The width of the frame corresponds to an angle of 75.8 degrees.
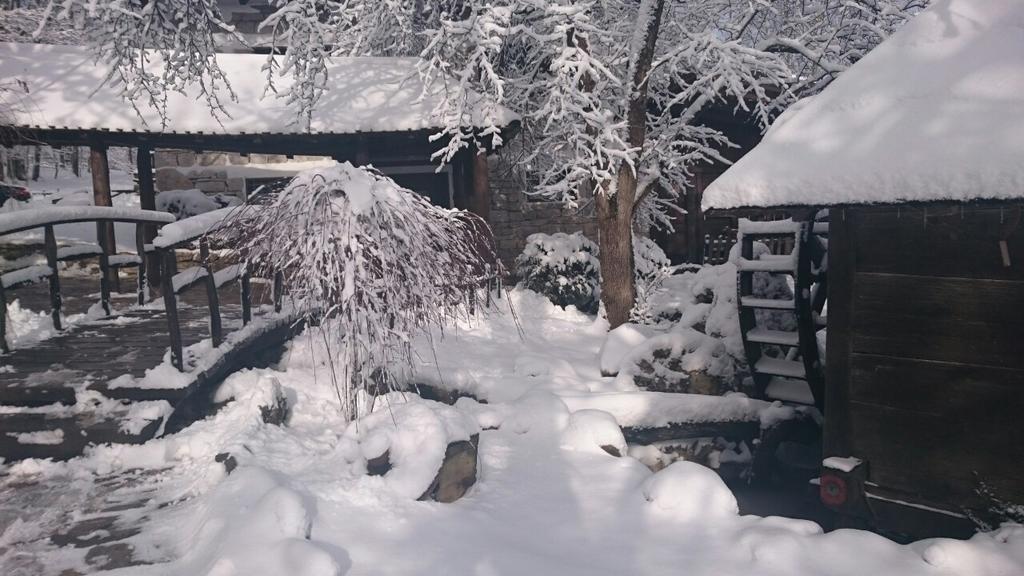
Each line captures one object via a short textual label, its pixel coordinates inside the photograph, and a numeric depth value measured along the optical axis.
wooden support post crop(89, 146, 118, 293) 9.45
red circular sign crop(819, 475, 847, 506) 4.41
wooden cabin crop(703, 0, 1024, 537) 3.65
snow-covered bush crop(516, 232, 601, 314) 10.12
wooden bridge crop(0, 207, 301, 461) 4.39
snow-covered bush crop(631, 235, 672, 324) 8.42
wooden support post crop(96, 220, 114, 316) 6.69
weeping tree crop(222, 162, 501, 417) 4.15
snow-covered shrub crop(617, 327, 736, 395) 6.42
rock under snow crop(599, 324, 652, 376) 6.84
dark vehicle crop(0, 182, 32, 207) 13.82
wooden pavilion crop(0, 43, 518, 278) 8.80
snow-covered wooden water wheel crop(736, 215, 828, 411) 5.65
